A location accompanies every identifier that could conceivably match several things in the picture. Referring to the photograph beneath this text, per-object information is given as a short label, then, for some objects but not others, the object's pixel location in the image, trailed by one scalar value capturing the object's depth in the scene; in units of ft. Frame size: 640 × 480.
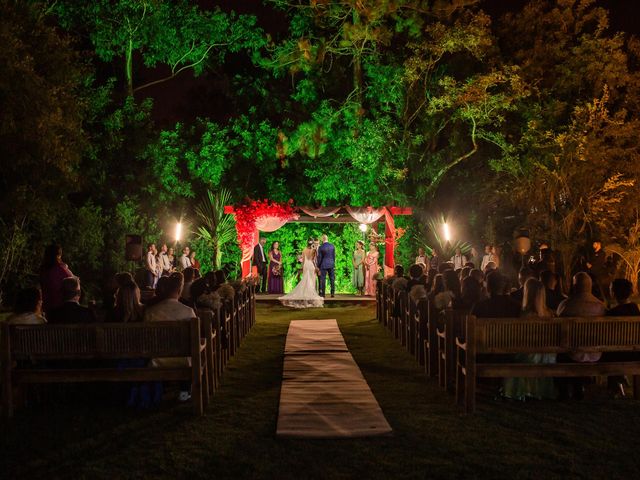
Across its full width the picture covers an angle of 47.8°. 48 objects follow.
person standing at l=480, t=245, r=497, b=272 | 65.95
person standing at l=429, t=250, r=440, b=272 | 70.23
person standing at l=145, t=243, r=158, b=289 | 66.44
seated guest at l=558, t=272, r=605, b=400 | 25.41
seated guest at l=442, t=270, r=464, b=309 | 33.91
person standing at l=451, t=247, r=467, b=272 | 68.64
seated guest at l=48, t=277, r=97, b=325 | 25.35
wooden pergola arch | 71.67
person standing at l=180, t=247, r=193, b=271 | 70.03
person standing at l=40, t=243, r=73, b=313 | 35.32
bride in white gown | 62.29
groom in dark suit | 66.03
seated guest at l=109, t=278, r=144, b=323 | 25.72
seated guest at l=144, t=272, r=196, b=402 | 24.86
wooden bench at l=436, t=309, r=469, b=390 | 26.68
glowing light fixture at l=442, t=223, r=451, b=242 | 72.13
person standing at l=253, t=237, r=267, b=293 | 72.64
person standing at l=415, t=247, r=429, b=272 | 67.77
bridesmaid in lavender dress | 71.72
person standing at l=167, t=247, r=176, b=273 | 70.03
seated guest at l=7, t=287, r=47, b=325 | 24.84
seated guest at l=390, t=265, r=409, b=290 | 43.32
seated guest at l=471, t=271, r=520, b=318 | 26.50
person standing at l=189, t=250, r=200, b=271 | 71.53
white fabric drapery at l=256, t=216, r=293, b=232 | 71.77
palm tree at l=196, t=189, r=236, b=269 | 77.97
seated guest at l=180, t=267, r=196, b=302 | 34.84
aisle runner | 21.36
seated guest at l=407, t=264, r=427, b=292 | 41.42
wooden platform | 65.77
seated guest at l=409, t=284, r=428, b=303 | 37.69
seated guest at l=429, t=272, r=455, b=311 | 31.81
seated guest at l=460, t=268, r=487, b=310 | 31.12
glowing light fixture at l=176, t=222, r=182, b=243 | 71.79
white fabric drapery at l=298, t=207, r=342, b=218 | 72.38
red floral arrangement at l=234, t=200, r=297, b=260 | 71.10
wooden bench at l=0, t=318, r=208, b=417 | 22.72
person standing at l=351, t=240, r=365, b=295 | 72.58
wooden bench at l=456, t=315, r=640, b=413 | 23.20
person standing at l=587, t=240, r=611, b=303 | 56.49
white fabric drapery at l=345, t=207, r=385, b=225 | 72.13
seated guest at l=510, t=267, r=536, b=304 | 30.45
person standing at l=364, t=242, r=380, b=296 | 71.67
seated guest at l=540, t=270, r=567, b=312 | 30.42
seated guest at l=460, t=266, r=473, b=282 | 38.51
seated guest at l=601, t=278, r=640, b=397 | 24.77
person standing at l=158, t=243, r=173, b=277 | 68.44
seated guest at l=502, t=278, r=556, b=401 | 25.27
